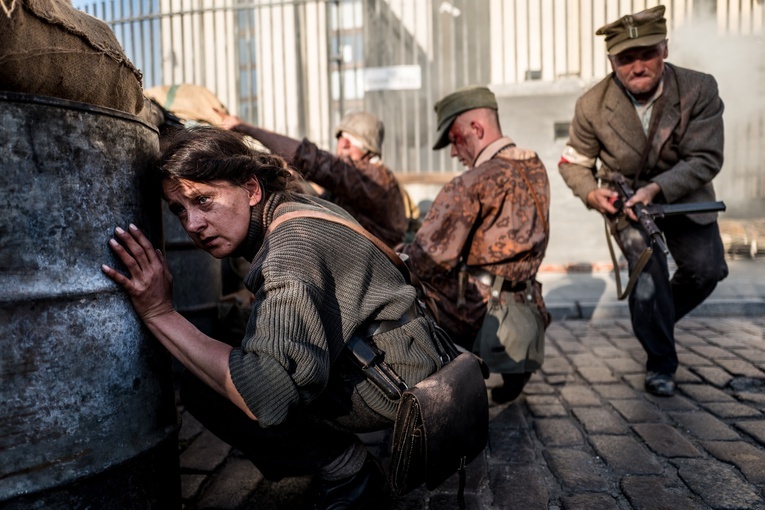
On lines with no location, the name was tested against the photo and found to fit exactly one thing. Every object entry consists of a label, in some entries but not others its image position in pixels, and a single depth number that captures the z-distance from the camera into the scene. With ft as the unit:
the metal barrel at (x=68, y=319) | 4.63
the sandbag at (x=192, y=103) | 11.96
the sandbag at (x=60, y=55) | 4.54
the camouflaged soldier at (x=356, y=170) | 12.55
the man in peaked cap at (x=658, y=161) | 10.94
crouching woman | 5.18
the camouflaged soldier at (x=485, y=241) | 10.01
